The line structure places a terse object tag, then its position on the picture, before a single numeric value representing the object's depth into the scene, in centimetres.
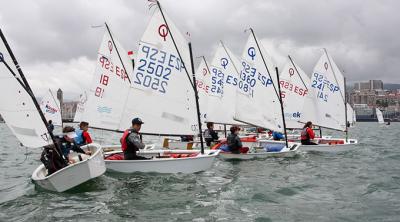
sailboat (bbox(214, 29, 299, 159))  2019
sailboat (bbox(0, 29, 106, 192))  955
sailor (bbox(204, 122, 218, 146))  2034
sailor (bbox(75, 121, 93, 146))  1355
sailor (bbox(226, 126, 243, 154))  1650
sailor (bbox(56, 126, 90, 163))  1119
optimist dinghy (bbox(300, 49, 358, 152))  2491
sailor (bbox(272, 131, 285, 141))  2178
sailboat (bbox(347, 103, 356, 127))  4876
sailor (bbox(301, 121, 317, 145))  2053
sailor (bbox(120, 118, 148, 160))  1177
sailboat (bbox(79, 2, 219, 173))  1412
